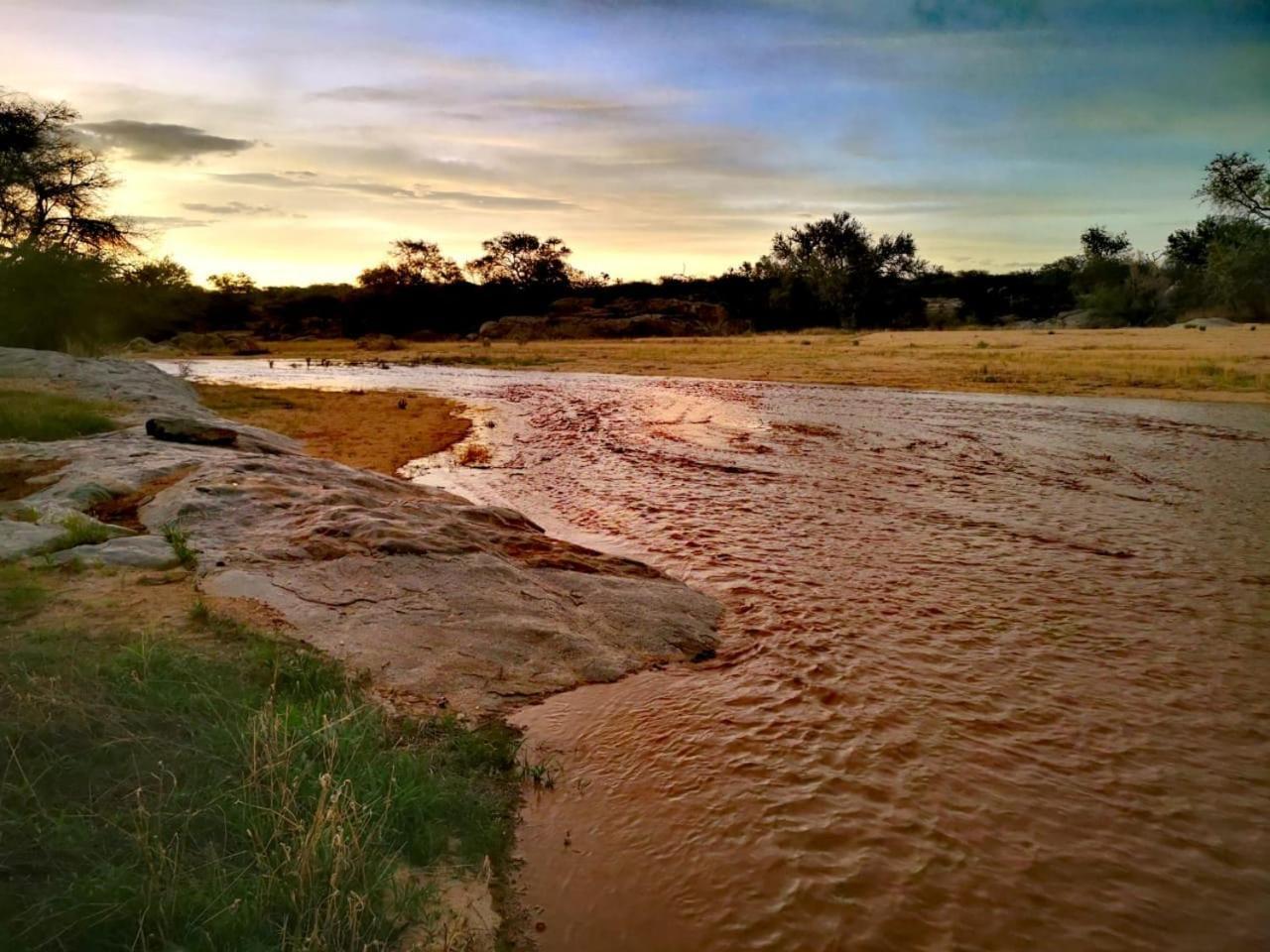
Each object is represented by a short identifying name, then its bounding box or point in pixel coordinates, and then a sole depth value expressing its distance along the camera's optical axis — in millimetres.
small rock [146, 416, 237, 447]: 8641
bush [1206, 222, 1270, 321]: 34875
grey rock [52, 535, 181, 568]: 5082
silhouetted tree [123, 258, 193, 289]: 29028
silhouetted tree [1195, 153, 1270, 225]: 33250
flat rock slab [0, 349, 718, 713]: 4824
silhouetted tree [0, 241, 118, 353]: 19672
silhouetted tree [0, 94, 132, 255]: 26281
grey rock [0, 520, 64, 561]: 5023
